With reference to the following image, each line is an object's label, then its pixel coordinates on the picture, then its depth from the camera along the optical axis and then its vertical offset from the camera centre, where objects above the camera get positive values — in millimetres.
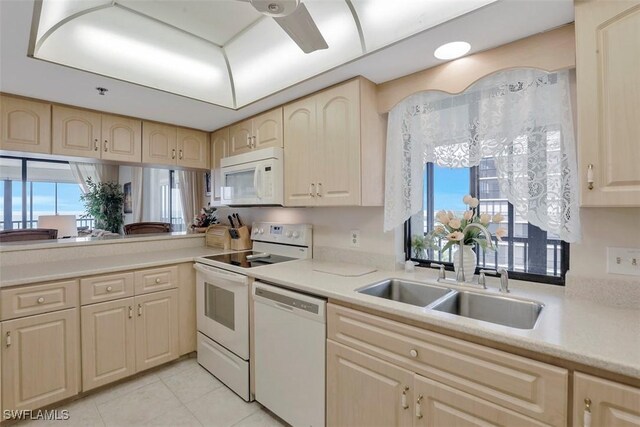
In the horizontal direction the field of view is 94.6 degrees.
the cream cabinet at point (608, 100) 1068 +425
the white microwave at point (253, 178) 2305 +300
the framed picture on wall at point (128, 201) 6742 +304
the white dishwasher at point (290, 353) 1580 -811
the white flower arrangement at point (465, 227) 1608 -81
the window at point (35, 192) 5496 +449
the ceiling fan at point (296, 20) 1015 +752
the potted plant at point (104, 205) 6250 +204
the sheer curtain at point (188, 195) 4701 +323
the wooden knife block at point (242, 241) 2877 -264
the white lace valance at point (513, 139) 1359 +389
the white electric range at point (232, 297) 2004 -614
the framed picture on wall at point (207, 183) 3689 +394
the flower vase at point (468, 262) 1678 -278
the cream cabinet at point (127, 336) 1995 -892
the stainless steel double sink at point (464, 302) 1410 -467
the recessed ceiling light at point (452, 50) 1508 +860
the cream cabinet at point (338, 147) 1863 +449
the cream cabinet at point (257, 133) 2387 +709
